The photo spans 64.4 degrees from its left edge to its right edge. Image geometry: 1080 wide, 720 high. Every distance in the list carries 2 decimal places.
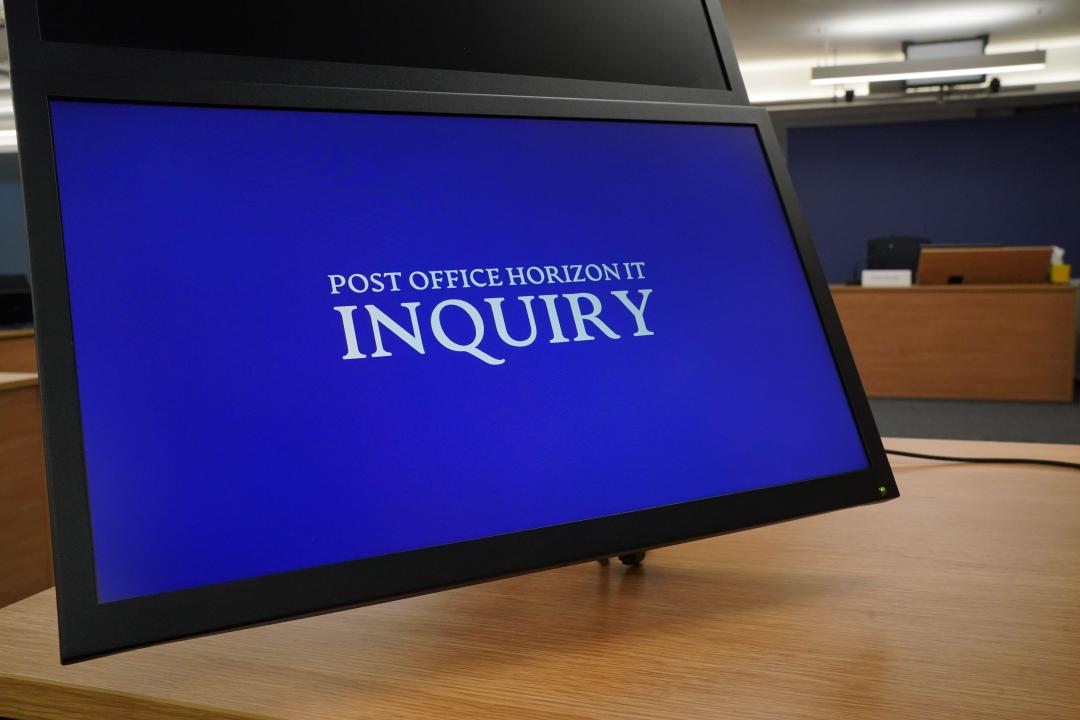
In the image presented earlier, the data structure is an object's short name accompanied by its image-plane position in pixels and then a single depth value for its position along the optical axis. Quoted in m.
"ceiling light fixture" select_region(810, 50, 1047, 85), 6.72
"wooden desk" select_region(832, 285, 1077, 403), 5.51
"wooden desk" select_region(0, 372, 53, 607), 2.34
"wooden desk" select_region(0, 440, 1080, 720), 0.36
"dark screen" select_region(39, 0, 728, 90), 0.41
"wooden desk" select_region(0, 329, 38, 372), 4.19
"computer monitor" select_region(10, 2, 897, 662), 0.35
